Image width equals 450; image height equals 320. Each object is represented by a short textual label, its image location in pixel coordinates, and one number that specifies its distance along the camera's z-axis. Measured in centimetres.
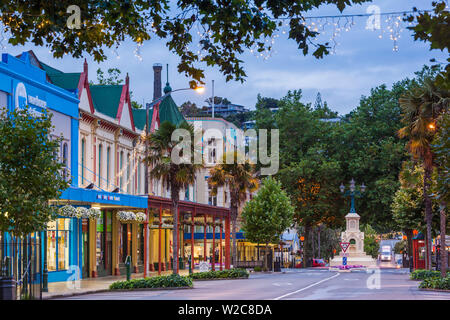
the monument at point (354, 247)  6975
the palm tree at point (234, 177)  5353
